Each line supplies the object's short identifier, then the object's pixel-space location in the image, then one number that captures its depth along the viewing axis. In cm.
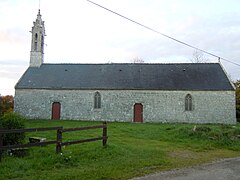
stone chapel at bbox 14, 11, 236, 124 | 2786
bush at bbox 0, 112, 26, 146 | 953
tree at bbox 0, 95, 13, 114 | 3719
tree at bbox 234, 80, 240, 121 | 3095
